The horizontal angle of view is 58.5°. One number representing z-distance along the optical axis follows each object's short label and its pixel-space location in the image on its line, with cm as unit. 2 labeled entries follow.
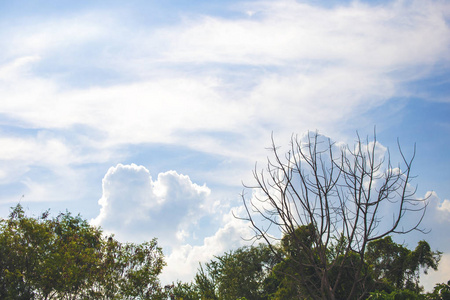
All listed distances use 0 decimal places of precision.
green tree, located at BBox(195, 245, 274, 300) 4141
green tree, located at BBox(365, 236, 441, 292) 4075
